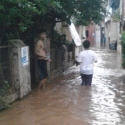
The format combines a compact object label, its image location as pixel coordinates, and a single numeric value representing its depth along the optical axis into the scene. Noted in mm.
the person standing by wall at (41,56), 8891
